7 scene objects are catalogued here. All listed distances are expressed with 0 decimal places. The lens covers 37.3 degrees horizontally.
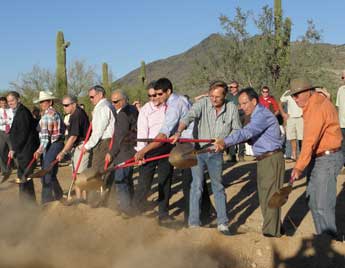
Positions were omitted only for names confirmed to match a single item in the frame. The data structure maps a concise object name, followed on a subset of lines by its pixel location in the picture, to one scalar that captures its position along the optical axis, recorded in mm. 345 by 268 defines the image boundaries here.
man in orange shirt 4566
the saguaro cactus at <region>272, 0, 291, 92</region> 20453
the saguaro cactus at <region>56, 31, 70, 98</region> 22500
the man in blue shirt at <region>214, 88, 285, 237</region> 5293
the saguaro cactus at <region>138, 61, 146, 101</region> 33156
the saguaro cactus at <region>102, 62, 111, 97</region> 29683
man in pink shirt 6086
